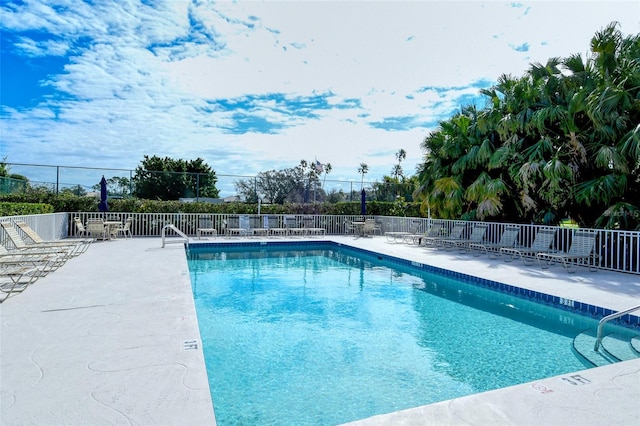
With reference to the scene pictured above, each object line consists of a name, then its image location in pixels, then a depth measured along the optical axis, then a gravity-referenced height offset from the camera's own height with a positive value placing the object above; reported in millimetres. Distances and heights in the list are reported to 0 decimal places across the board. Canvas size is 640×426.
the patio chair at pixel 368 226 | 15133 -573
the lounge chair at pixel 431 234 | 12516 -723
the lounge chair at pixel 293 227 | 15102 -685
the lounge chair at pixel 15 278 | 5086 -1150
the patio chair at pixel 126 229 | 12736 -756
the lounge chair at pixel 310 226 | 15438 -653
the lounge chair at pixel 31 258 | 5311 -846
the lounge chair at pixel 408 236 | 13136 -811
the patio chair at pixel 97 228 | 11625 -703
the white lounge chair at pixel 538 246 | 8773 -727
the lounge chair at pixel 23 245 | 6652 -749
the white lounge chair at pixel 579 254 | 7886 -789
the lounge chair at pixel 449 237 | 11617 -743
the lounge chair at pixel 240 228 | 14164 -712
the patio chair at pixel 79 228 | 12180 -747
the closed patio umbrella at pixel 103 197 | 12703 +286
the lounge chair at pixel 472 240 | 10930 -754
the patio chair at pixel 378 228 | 16281 -695
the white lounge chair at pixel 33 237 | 7506 -664
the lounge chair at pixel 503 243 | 9859 -755
